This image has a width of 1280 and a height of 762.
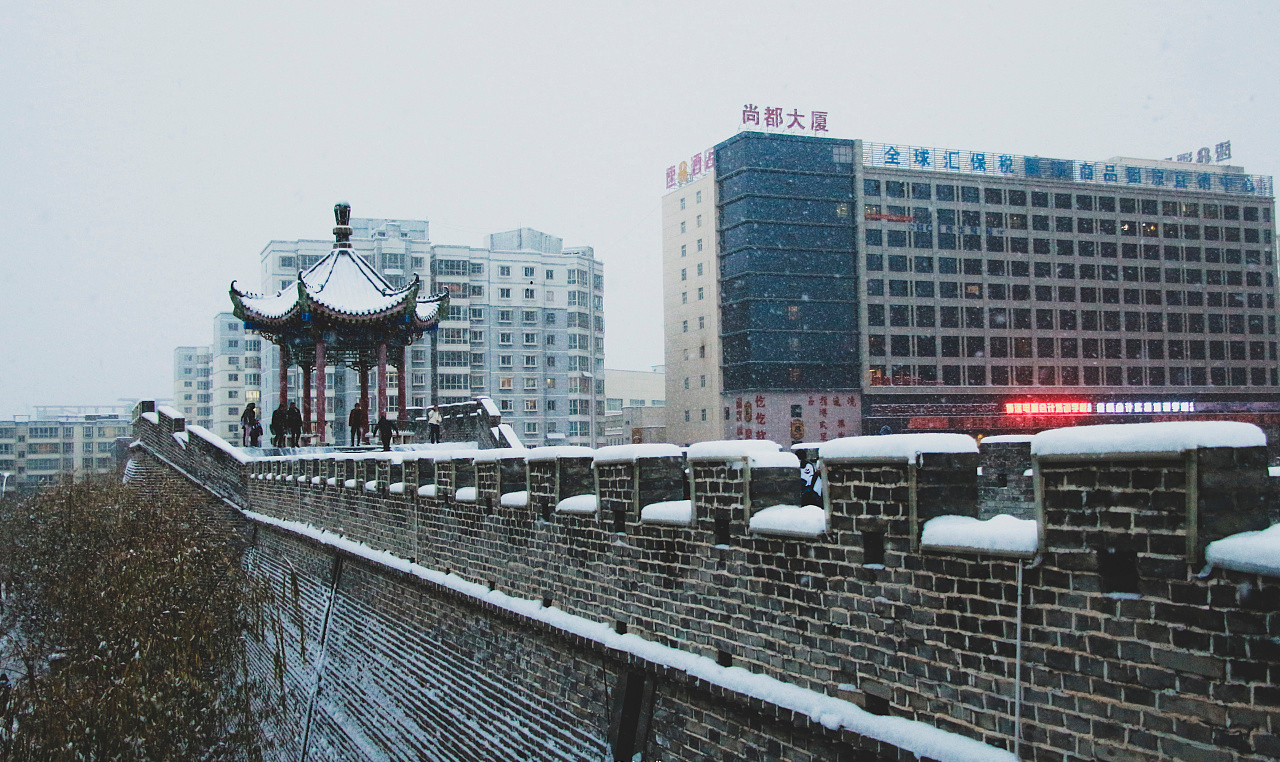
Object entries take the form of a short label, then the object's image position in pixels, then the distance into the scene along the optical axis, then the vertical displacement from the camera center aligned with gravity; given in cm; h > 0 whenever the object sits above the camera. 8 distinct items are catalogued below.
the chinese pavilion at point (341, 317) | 2159 +225
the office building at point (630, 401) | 7144 +22
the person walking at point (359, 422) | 2259 -39
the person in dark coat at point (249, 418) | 2403 -26
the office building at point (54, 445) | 9600 -374
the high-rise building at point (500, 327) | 6306 +582
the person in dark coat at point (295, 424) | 2302 -43
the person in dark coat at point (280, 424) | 2266 -42
